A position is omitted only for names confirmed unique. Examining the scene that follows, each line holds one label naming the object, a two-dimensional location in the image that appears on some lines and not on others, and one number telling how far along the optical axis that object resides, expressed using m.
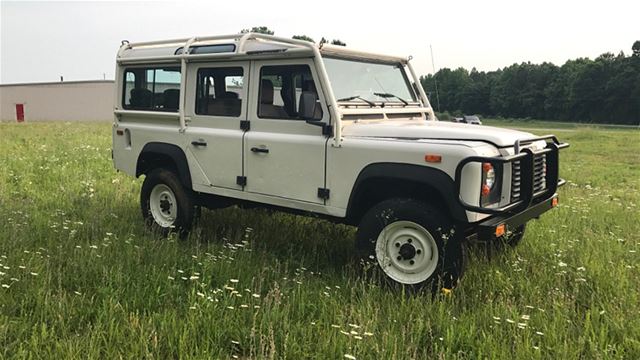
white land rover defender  4.29
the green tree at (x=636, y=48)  70.31
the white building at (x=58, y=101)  49.78
